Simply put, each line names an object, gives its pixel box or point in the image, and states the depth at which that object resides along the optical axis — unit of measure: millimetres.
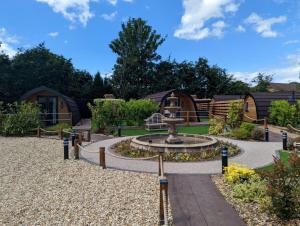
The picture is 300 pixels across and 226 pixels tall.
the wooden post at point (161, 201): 4306
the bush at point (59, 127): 16329
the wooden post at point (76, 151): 9292
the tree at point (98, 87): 32616
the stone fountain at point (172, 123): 10332
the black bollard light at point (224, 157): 7243
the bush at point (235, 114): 15764
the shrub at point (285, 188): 4306
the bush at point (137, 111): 18802
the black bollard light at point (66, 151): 9245
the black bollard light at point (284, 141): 10578
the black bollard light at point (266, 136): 12977
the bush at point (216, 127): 15523
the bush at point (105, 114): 16632
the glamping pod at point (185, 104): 23685
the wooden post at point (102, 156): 7774
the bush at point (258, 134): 13221
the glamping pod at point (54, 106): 21670
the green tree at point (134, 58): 35699
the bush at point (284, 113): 17765
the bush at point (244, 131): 13619
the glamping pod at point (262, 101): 20344
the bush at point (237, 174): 6126
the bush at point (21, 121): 15608
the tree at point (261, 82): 48135
